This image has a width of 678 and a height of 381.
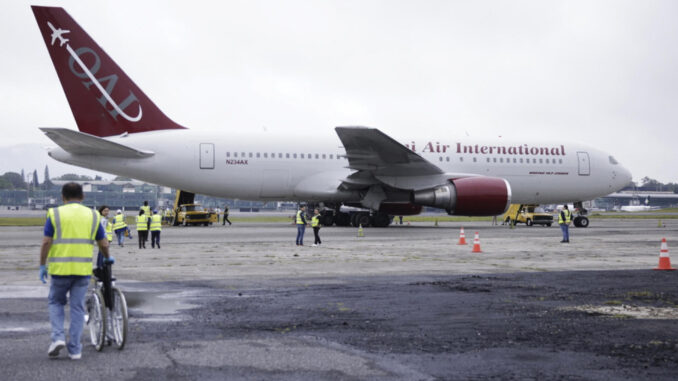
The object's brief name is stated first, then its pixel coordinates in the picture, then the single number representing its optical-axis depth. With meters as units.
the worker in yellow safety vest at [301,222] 22.53
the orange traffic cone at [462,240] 23.74
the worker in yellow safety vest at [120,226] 23.72
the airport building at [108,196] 171.00
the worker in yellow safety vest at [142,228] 22.80
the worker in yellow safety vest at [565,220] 24.00
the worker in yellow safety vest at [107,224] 21.52
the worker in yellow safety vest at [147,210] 24.33
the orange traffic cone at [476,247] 20.46
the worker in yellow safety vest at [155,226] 22.09
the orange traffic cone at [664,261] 15.10
